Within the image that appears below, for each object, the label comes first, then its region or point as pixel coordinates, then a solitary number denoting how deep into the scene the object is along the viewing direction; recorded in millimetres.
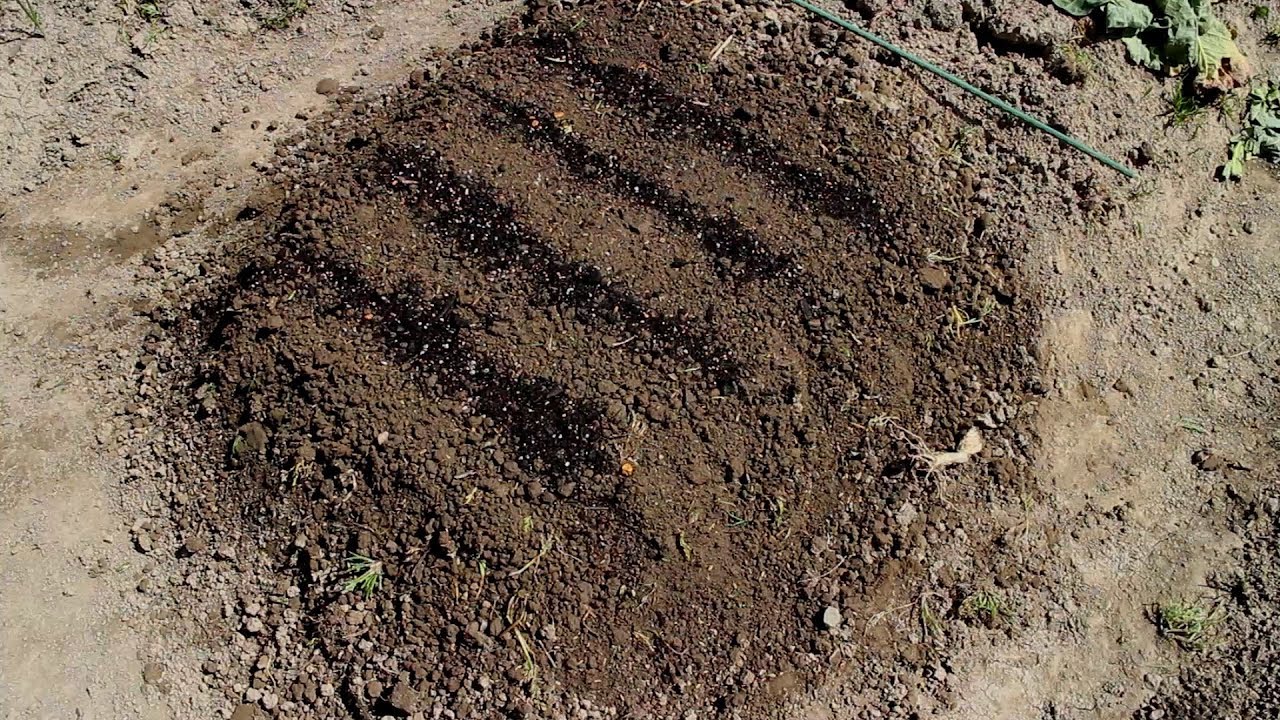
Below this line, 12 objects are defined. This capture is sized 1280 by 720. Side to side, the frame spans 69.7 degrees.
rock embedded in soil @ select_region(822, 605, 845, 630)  3523
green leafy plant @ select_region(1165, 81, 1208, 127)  4531
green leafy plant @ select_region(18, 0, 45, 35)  4363
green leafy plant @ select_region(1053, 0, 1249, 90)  4473
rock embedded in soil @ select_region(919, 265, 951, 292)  3896
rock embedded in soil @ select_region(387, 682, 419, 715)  3354
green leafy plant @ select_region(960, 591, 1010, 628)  3619
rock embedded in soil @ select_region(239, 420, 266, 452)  3666
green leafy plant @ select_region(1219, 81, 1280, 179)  4602
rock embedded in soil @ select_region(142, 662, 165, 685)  3535
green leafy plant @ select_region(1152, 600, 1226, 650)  3725
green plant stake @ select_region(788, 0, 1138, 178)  4215
